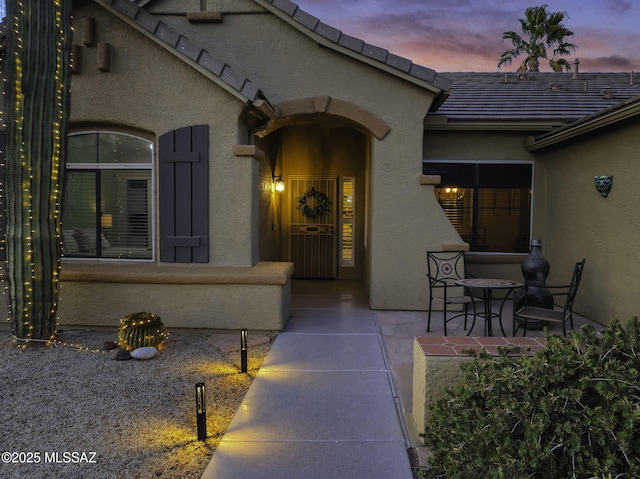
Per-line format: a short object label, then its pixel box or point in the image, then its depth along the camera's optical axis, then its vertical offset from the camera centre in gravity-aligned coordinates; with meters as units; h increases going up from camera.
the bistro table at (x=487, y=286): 5.76 -0.78
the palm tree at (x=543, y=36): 21.89 +8.75
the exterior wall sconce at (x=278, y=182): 10.21 +0.82
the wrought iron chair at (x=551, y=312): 5.54 -1.09
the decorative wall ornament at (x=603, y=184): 6.65 +0.57
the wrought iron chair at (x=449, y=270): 7.54 -0.77
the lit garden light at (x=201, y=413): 3.51 -1.45
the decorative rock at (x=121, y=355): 5.43 -1.58
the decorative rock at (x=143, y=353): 5.41 -1.54
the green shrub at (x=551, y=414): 2.07 -0.92
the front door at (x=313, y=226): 10.98 -0.13
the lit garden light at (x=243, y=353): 5.07 -1.43
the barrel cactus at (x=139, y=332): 5.54 -1.35
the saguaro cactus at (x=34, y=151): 5.43 +0.77
